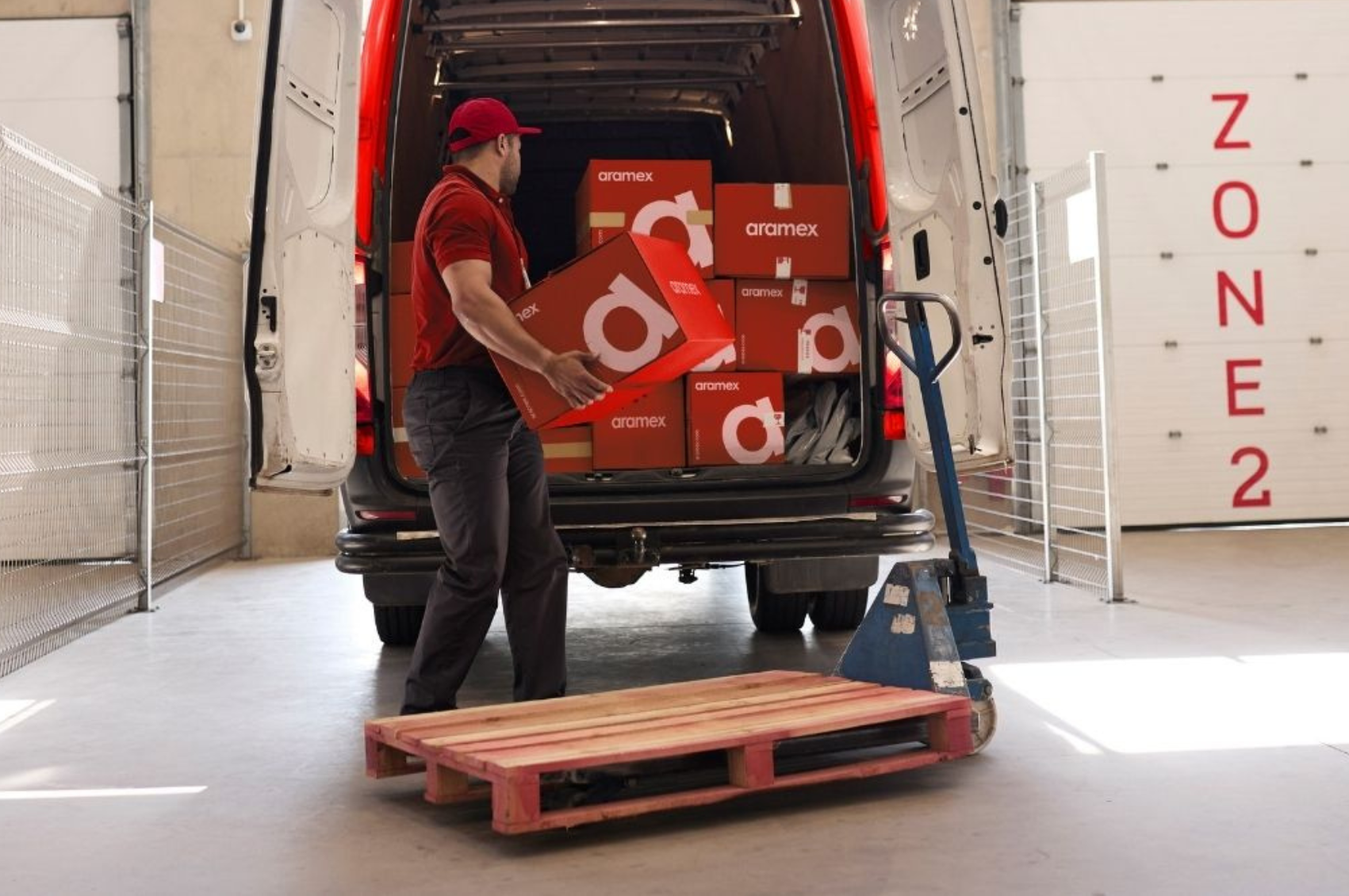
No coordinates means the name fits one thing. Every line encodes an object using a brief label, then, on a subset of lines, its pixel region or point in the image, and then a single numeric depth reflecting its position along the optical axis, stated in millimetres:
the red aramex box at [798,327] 4992
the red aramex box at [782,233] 4977
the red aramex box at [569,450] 4906
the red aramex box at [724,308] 4930
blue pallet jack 3756
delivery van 4152
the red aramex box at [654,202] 4941
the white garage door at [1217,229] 10414
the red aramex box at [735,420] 4918
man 3742
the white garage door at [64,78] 10125
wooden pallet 3143
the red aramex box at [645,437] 4910
